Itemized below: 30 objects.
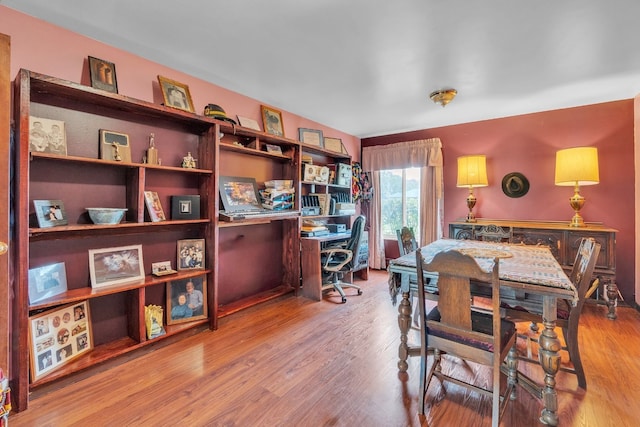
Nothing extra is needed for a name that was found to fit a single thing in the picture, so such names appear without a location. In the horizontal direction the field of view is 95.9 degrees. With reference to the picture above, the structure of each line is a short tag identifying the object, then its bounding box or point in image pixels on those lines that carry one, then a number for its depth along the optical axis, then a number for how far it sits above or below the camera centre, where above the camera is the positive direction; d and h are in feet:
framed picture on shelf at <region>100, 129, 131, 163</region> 6.80 +1.59
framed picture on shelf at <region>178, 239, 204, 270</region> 8.41 -1.25
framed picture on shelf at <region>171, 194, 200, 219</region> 8.07 +0.14
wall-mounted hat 12.32 +1.05
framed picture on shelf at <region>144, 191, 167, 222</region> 7.40 +0.16
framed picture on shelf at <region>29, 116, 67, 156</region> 5.77 +1.60
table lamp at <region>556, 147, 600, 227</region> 9.84 +1.33
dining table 4.93 -1.57
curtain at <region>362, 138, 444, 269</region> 14.17 +2.26
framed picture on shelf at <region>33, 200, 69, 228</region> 5.80 +0.00
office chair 11.41 -1.99
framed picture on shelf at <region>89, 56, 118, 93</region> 6.49 +3.17
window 15.52 +0.58
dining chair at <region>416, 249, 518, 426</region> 4.62 -2.11
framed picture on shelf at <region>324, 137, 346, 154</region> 13.71 +3.19
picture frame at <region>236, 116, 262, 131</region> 9.70 +3.03
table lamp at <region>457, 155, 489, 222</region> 12.26 +1.59
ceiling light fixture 9.74 +3.90
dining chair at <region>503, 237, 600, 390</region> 5.55 -2.24
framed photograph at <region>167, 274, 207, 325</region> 8.18 -2.55
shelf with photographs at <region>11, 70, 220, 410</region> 5.49 +0.17
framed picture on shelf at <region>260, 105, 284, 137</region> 10.74 +3.44
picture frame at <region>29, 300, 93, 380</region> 5.69 -2.63
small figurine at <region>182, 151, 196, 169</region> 8.32 +1.44
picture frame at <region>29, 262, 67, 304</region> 5.73 -1.43
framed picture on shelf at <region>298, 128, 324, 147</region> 12.38 +3.26
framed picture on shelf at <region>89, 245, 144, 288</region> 6.79 -1.31
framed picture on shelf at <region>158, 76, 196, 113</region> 7.64 +3.23
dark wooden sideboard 9.66 -1.10
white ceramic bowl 6.42 -0.05
